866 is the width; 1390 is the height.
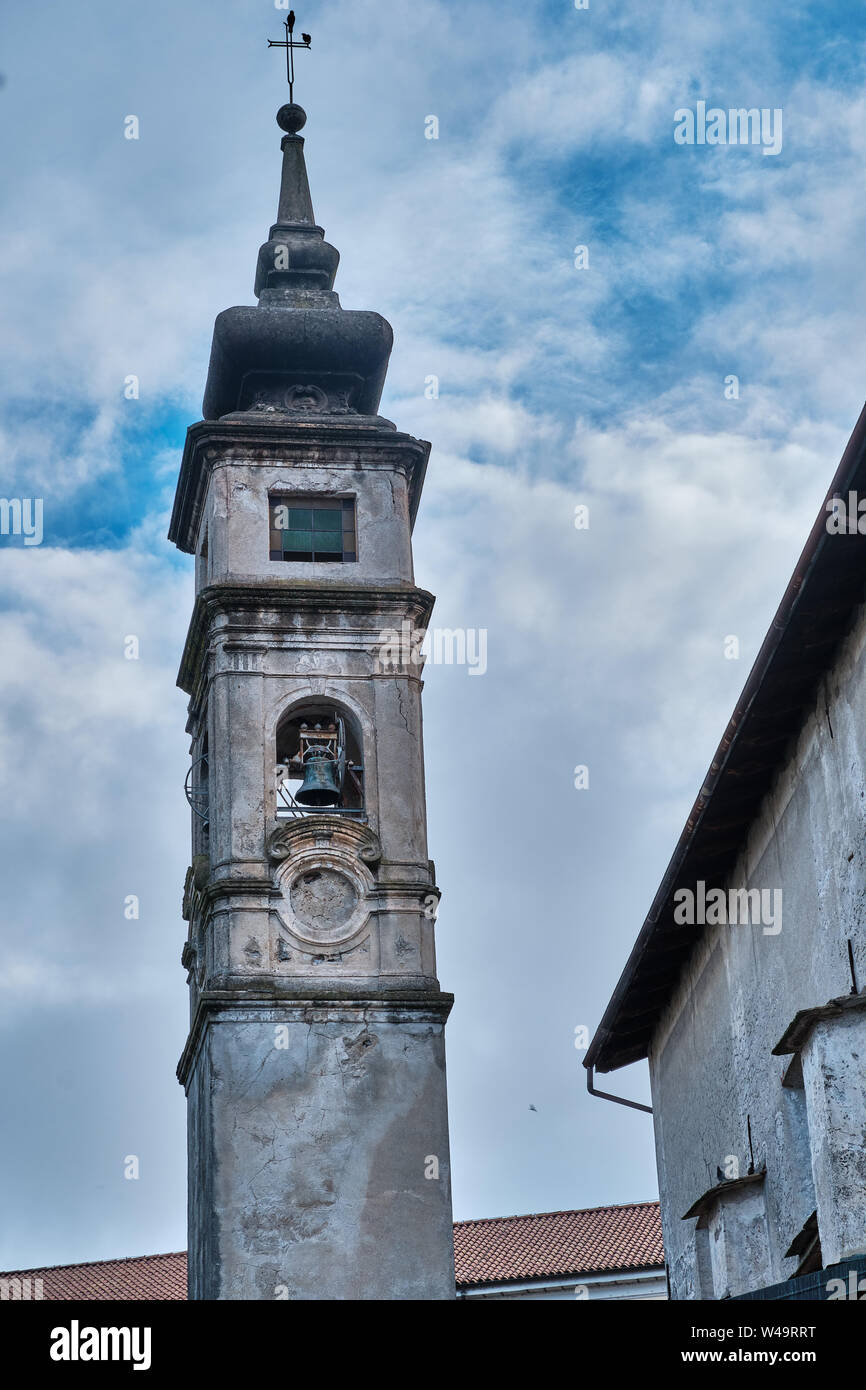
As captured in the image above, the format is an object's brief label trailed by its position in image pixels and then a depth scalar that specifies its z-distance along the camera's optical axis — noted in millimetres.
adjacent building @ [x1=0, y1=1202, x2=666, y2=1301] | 36406
